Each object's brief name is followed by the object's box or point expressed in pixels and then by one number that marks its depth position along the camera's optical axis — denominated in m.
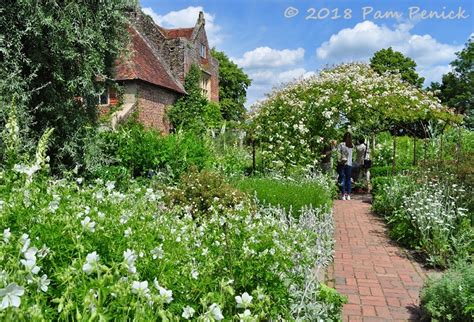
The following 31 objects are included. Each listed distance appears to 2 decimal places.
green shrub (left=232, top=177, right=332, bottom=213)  6.94
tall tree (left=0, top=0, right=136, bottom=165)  6.50
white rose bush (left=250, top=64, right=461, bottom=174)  12.61
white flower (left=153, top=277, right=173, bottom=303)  1.57
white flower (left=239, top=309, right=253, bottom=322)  1.62
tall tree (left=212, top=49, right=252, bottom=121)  48.69
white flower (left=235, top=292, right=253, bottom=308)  1.79
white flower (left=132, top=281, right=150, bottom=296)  1.54
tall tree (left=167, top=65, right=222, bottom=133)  26.17
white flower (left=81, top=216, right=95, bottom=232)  2.11
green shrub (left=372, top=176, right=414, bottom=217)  8.63
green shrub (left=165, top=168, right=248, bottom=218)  6.35
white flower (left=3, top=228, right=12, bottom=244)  1.85
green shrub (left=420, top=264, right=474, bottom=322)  3.68
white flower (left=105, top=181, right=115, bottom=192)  3.28
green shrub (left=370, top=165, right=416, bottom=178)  12.40
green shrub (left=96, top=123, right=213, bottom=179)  9.05
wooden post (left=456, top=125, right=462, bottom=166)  8.34
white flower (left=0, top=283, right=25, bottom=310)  1.20
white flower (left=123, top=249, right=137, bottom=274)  1.69
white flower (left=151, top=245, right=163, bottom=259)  2.14
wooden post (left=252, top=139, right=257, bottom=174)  11.89
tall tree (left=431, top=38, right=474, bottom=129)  44.66
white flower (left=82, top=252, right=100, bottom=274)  1.57
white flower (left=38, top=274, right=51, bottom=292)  1.54
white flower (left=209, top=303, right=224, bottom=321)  1.57
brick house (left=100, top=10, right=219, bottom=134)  22.20
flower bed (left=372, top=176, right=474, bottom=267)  5.92
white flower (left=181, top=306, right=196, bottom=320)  1.76
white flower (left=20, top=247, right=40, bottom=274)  1.49
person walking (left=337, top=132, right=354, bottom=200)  11.78
